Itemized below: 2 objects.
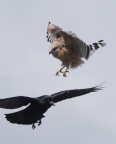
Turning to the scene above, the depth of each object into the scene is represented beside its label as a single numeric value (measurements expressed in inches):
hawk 890.7
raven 692.5
